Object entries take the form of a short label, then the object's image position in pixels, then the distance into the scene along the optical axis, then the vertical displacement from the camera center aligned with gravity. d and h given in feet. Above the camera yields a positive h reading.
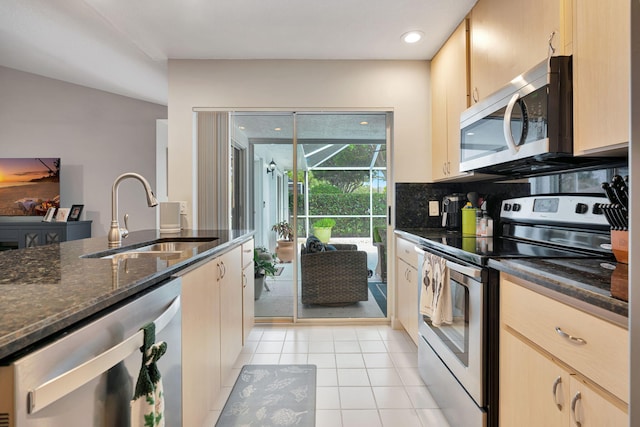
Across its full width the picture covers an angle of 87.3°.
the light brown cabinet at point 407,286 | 8.03 -1.92
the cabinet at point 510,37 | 4.62 +2.88
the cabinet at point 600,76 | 3.55 +1.58
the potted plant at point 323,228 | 11.15 -0.51
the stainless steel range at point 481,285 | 4.52 -1.06
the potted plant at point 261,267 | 11.33 -1.83
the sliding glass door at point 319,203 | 10.73 +0.33
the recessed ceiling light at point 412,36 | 8.39 +4.50
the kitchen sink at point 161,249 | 4.90 -0.66
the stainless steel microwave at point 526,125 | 4.50 +1.39
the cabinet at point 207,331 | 4.47 -1.92
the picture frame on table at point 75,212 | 14.61 +0.05
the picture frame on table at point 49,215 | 14.45 -0.08
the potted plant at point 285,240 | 10.99 -0.89
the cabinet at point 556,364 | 2.67 -1.45
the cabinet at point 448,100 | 7.73 +2.86
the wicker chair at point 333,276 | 10.82 -2.07
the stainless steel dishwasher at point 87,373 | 1.86 -1.06
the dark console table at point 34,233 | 13.98 -0.83
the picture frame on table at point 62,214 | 14.44 -0.04
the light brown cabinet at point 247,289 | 8.06 -1.94
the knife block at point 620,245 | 3.89 -0.38
